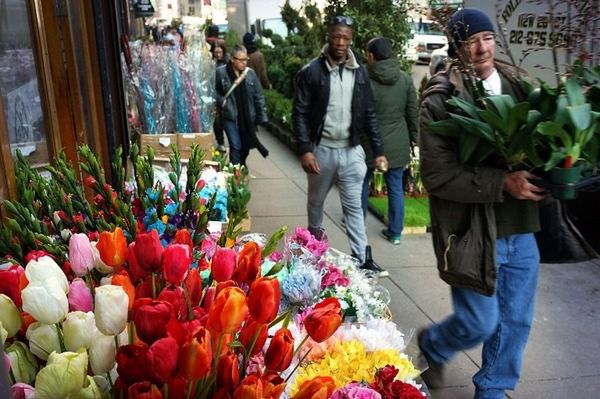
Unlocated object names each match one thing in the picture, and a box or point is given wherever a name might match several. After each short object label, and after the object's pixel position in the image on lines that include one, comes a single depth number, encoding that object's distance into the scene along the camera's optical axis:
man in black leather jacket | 4.67
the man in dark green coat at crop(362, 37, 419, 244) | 5.60
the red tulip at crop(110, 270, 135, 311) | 0.97
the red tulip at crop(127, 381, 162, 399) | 0.86
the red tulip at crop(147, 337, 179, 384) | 0.82
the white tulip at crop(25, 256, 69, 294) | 0.94
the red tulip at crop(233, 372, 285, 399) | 0.90
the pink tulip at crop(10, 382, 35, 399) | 0.86
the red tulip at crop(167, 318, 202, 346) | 0.87
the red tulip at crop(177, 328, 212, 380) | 0.82
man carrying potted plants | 2.69
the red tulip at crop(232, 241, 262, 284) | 1.09
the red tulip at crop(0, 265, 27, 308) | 0.98
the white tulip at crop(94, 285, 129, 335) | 0.86
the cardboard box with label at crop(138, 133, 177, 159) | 5.14
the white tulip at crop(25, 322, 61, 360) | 0.93
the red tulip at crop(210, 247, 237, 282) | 1.07
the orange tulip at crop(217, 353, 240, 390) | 0.94
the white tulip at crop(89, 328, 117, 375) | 0.91
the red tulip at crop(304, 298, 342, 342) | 0.99
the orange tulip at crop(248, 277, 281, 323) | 0.96
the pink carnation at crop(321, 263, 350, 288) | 2.46
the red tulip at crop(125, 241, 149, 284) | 1.06
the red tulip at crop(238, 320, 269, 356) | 0.99
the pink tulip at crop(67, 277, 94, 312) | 1.01
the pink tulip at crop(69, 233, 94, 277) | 1.04
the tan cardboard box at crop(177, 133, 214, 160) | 5.24
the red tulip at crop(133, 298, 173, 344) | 0.85
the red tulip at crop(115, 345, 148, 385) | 0.87
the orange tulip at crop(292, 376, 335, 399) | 0.99
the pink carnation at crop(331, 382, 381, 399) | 1.28
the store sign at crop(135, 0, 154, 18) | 9.76
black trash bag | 3.00
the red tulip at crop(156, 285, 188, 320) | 0.98
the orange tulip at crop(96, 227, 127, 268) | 1.04
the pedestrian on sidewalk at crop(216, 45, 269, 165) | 7.39
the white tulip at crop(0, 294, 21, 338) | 0.92
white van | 19.94
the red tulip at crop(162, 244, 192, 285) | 0.99
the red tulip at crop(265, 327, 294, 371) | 0.98
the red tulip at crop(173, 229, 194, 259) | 1.18
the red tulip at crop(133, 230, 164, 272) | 1.00
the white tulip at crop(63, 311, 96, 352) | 0.90
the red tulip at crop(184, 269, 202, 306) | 1.07
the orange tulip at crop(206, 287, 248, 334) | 0.87
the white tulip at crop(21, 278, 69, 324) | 0.88
